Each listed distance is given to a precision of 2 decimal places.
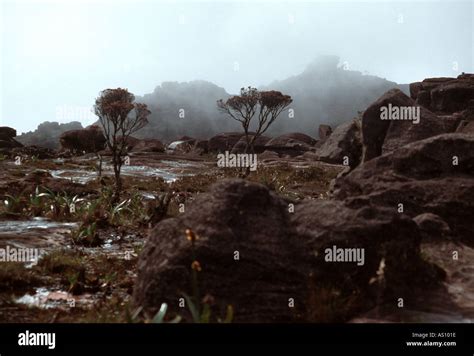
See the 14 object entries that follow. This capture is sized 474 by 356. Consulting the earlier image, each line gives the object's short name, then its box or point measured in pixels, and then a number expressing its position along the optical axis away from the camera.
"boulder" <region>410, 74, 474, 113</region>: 43.34
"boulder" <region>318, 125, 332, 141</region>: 81.19
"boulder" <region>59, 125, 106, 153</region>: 60.47
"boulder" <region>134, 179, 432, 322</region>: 5.95
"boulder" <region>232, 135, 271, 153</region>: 63.18
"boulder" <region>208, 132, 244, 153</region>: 70.09
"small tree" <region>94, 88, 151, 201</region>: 21.97
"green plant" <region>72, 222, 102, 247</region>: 11.40
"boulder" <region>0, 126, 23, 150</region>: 60.88
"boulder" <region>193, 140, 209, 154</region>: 69.29
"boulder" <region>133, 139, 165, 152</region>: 59.88
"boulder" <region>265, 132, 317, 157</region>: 66.06
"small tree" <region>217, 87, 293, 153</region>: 38.00
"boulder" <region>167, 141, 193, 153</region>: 72.09
